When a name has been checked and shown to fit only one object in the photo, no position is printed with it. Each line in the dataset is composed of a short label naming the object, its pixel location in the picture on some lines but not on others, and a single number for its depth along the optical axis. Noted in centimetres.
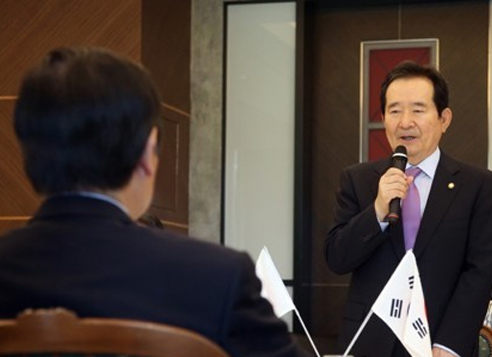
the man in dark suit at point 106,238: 201
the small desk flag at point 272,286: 458
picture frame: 965
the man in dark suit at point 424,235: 491
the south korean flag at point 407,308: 440
